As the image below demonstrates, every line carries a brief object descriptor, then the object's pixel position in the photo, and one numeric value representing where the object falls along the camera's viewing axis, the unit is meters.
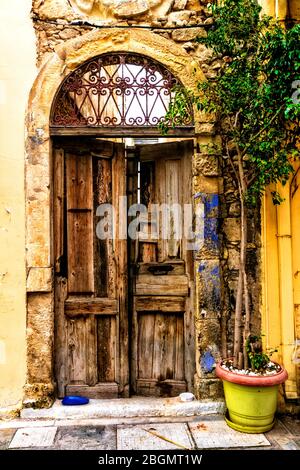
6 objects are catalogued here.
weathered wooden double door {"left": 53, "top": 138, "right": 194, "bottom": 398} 4.18
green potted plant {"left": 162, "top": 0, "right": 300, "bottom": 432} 3.43
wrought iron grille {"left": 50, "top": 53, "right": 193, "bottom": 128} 4.10
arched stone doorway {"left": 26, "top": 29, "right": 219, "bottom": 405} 3.96
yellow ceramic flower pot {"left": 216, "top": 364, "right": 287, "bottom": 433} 3.45
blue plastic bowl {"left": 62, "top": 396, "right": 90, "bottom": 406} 3.98
